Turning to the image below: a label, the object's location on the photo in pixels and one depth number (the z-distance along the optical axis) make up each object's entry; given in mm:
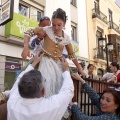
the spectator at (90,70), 3142
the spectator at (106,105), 1220
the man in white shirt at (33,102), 905
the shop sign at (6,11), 4425
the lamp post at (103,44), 5834
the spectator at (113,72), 2853
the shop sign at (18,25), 4957
